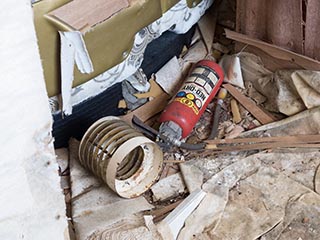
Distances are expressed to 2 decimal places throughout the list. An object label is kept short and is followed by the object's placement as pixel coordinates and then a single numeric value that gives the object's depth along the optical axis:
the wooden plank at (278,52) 1.94
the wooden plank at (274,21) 1.91
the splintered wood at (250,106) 2.03
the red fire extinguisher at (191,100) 1.95
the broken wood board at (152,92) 2.13
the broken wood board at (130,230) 1.63
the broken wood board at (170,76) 2.18
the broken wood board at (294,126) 1.94
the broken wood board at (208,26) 2.35
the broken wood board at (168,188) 1.83
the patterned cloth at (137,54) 1.84
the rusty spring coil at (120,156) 1.74
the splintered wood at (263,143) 1.90
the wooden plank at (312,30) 1.85
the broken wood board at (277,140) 1.91
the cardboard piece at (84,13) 1.62
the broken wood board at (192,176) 1.81
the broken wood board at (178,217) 1.65
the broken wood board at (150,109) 2.08
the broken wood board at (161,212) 1.73
